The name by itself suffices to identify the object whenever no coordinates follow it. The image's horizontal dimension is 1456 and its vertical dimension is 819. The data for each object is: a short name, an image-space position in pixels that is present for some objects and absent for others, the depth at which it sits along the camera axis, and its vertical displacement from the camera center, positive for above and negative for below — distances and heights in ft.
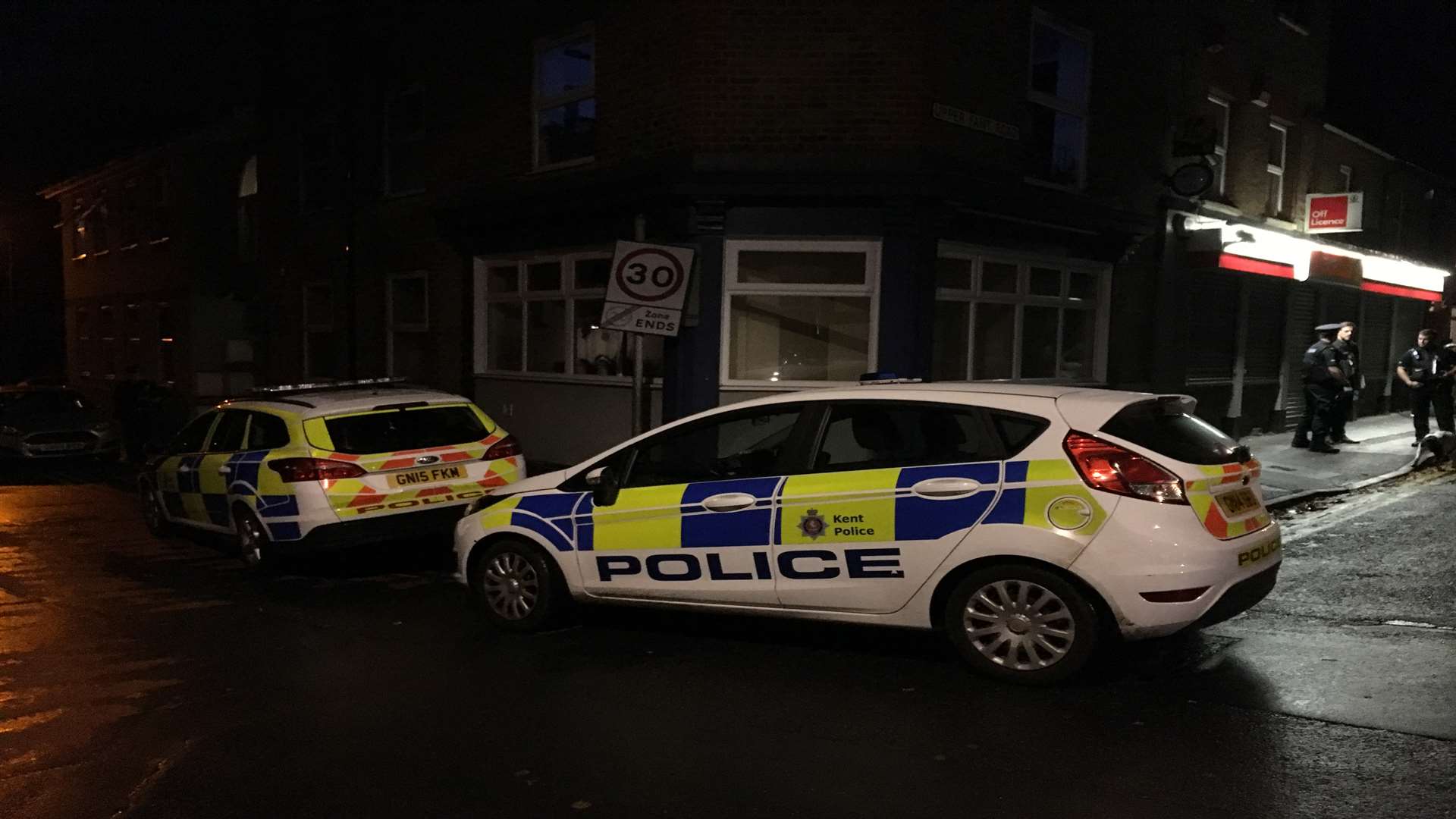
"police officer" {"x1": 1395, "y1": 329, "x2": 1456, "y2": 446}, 46.11 -1.70
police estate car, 26.18 -4.11
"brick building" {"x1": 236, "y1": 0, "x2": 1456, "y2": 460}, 36.60 +4.92
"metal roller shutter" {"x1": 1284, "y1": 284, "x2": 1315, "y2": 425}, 58.23 -0.42
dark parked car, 52.54 -6.47
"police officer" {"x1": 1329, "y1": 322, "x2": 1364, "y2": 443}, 48.29 -1.91
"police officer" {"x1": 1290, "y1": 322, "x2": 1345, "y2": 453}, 47.26 -2.29
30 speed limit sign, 30.37 +0.74
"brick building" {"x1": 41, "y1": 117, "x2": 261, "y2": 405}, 70.49 +2.52
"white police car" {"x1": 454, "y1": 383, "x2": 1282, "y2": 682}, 16.11 -3.24
